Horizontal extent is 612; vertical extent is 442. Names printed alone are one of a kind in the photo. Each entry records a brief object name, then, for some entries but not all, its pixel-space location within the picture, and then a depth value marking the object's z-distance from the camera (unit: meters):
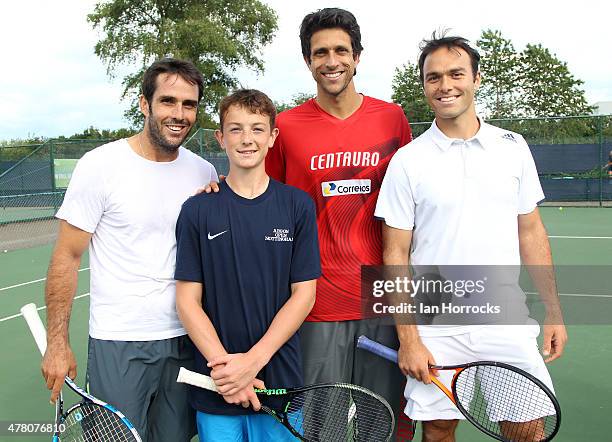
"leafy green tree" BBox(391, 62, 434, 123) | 34.69
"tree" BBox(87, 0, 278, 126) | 27.34
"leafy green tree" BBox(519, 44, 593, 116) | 31.02
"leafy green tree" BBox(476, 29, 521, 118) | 30.89
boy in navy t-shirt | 2.20
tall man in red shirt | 2.60
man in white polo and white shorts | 2.38
